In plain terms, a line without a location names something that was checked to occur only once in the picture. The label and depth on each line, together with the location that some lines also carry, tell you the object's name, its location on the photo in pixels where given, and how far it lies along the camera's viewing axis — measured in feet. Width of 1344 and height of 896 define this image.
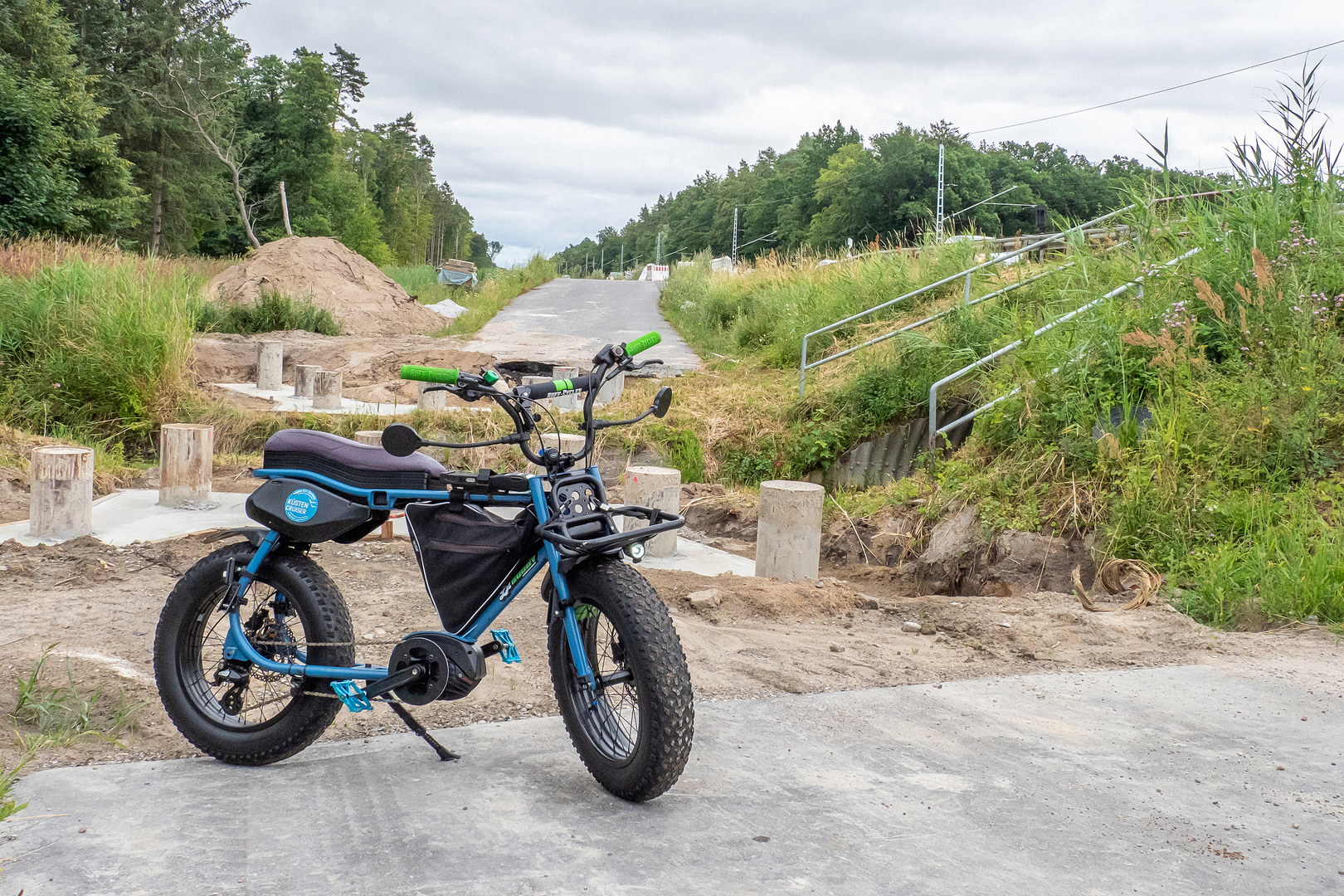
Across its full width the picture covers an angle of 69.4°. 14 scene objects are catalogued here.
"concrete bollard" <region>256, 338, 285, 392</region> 40.60
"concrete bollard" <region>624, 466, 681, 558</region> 22.71
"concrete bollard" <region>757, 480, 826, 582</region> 20.01
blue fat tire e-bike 8.40
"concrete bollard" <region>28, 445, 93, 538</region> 20.21
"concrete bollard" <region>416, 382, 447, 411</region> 33.09
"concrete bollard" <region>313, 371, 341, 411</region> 35.27
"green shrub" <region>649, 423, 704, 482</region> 31.07
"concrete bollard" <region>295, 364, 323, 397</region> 37.56
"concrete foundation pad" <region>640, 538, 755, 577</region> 21.89
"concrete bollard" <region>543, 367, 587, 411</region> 32.14
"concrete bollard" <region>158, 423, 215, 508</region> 23.85
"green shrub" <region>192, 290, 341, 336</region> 53.78
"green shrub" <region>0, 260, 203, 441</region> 30.22
